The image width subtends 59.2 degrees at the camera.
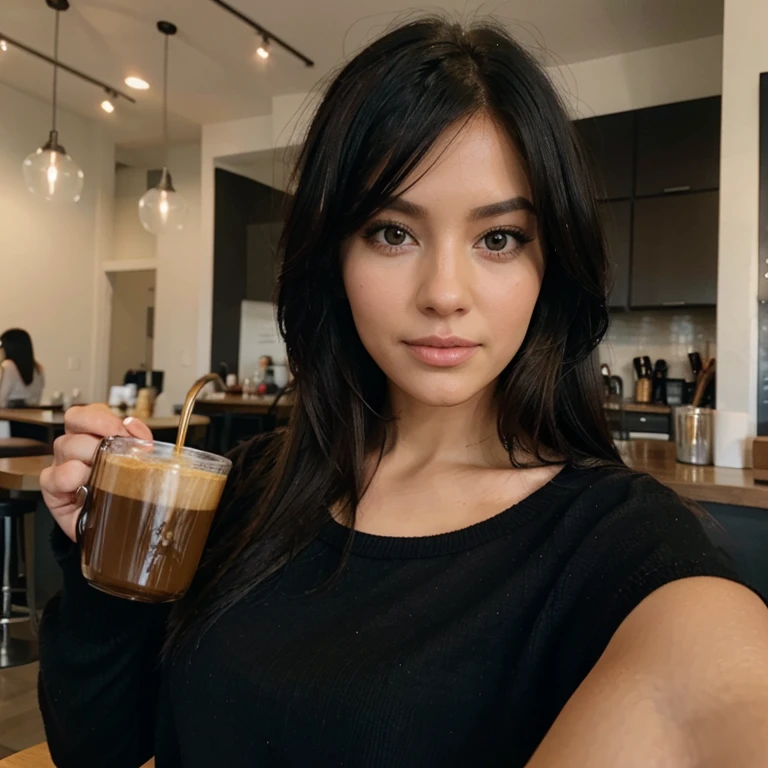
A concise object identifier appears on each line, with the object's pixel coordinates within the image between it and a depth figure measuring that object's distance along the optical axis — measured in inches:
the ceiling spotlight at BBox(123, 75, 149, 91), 191.8
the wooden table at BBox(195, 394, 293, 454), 183.3
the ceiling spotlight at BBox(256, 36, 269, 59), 160.2
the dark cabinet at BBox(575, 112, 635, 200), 155.9
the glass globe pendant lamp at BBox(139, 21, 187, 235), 164.7
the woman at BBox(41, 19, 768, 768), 20.2
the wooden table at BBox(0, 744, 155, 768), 36.2
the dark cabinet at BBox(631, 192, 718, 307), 148.6
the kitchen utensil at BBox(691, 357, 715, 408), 104.2
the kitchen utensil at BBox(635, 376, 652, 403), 166.4
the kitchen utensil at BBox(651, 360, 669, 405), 166.6
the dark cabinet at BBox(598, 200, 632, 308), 156.9
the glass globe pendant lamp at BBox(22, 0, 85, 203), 142.3
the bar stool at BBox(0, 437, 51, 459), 143.1
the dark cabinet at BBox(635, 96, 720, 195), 145.6
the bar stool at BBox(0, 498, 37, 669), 108.8
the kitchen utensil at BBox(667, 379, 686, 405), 162.9
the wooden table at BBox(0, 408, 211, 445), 144.0
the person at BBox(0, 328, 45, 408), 182.5
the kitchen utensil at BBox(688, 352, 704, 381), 160.4
